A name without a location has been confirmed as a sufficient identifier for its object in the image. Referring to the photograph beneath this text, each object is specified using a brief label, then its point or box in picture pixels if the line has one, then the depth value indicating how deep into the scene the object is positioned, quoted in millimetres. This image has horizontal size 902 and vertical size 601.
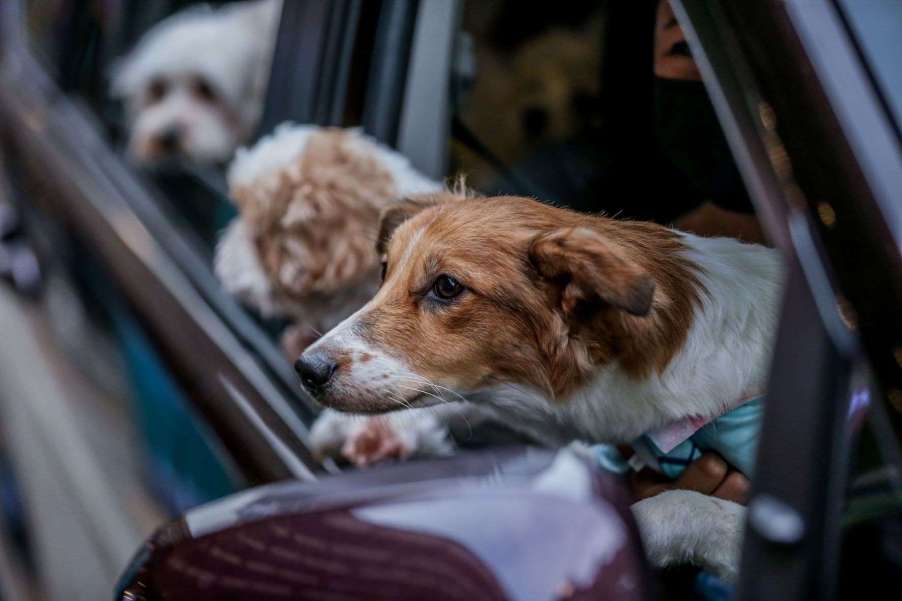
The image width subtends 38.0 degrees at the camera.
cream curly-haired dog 1071
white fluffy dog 1476
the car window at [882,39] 507
